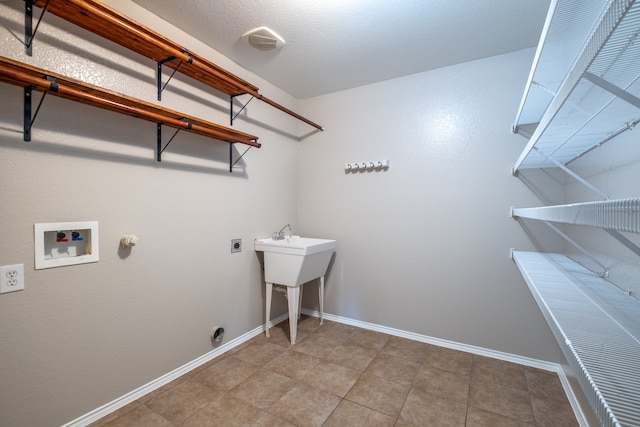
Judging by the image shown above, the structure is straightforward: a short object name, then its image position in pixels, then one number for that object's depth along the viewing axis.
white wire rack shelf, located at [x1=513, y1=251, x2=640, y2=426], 0.48
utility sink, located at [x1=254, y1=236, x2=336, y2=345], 2.44
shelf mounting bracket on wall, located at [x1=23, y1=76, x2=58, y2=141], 1.32
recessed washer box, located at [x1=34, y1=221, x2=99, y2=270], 1.39
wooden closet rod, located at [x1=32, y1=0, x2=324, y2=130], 1.32
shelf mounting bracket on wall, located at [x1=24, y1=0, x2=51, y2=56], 1.33
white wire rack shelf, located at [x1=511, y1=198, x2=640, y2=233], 0.41
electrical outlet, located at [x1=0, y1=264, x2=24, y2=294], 1.28
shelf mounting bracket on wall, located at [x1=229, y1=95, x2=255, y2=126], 2.37
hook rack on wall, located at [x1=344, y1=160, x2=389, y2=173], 2.76
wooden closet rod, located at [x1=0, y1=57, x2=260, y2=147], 1.15
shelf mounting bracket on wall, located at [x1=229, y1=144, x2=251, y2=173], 2.38
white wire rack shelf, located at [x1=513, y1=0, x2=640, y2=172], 0.65
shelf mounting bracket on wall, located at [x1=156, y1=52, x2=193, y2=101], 1.78
